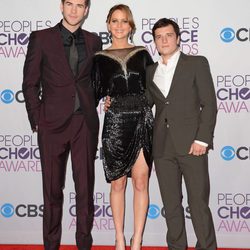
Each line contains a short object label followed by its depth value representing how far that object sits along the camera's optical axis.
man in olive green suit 2.86
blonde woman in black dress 3.03
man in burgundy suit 2.94
